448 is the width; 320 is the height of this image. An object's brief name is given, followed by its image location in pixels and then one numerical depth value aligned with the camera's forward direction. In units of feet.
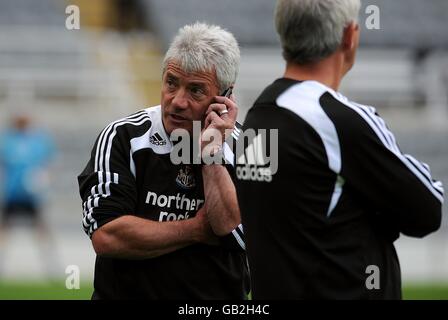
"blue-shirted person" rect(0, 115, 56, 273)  77.30
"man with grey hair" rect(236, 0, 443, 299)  20.08
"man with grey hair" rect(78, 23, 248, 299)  25.46
